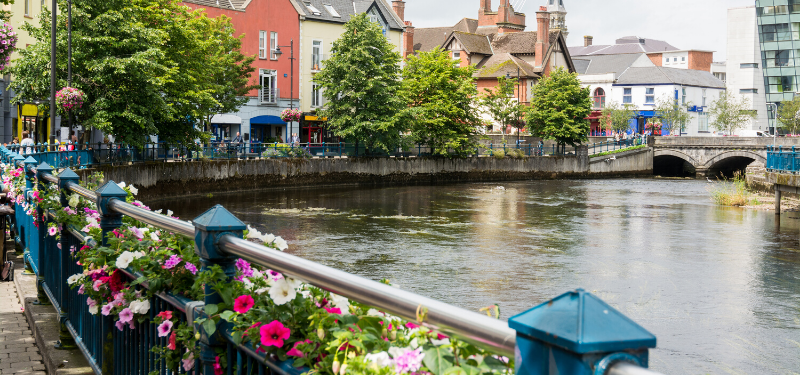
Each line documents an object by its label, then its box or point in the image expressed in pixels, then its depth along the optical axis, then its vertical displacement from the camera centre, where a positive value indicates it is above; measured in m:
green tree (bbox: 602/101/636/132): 83.81 +4.36
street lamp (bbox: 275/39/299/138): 53.12 +4.91
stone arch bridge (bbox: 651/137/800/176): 64.31 +0.81
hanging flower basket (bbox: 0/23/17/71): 15.42 +2.12
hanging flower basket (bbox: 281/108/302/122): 52.91 +2.60
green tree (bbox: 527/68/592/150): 65.50 +4.03
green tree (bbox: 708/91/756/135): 88.88 +5.26
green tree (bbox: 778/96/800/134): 82.12 +4.71
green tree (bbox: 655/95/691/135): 85.31 +4.71
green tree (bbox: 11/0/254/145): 30.64 +3.28
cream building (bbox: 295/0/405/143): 58.19 +8.03
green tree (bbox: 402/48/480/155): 54.25 +3.87
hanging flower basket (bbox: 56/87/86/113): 28.14 +1.86
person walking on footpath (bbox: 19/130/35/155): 23.27 +0.23
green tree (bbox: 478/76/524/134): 63.01 +4.36
